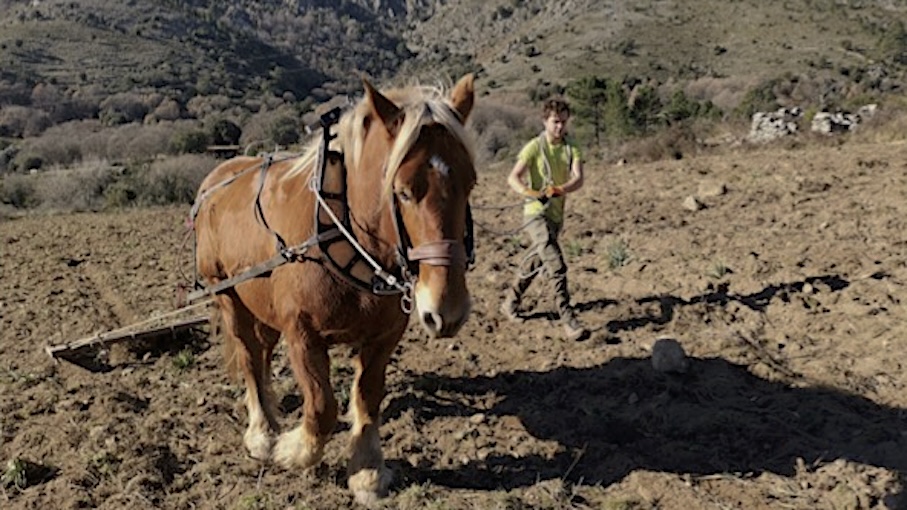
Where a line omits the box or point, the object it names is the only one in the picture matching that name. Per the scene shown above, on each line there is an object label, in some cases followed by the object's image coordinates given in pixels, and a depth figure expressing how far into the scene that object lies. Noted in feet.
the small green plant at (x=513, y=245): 27.09
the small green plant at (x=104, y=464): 12.44
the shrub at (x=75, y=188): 62.90
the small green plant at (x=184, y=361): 17.24
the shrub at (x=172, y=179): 62.49
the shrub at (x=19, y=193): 65.72
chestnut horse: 8.36
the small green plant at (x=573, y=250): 25.34
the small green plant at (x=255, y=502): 11.20
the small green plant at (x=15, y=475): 12.29
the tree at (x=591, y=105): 107.34
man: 17.51
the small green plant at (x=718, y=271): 20.70
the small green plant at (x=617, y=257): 23.12
